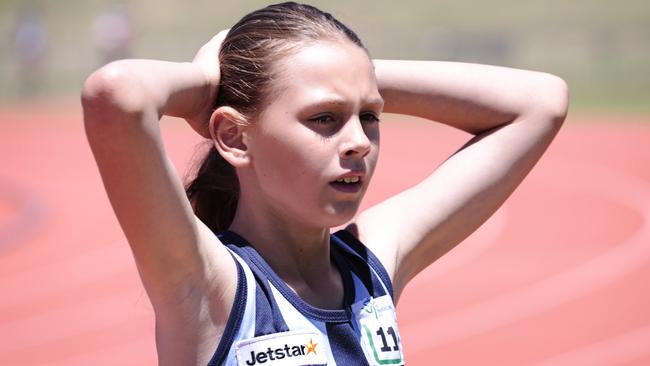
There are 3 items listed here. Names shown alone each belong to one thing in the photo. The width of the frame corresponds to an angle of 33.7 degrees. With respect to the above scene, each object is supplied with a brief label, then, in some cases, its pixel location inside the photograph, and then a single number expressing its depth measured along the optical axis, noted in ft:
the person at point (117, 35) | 87.10
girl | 6.94
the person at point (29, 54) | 96.22
